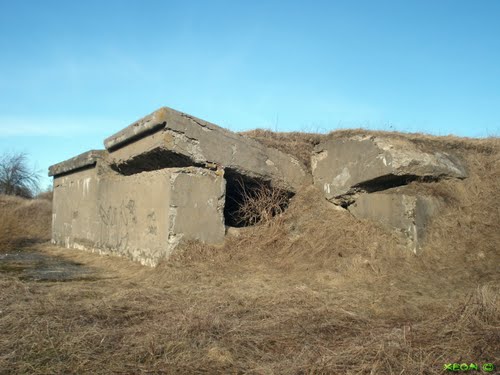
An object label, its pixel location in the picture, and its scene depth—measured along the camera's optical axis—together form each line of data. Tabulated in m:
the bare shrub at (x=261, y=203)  6.22
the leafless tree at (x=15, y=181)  29.11
